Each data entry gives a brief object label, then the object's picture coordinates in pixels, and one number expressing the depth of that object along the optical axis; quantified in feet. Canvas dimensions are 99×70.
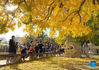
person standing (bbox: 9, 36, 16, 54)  26.66
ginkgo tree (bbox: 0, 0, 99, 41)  19.51
